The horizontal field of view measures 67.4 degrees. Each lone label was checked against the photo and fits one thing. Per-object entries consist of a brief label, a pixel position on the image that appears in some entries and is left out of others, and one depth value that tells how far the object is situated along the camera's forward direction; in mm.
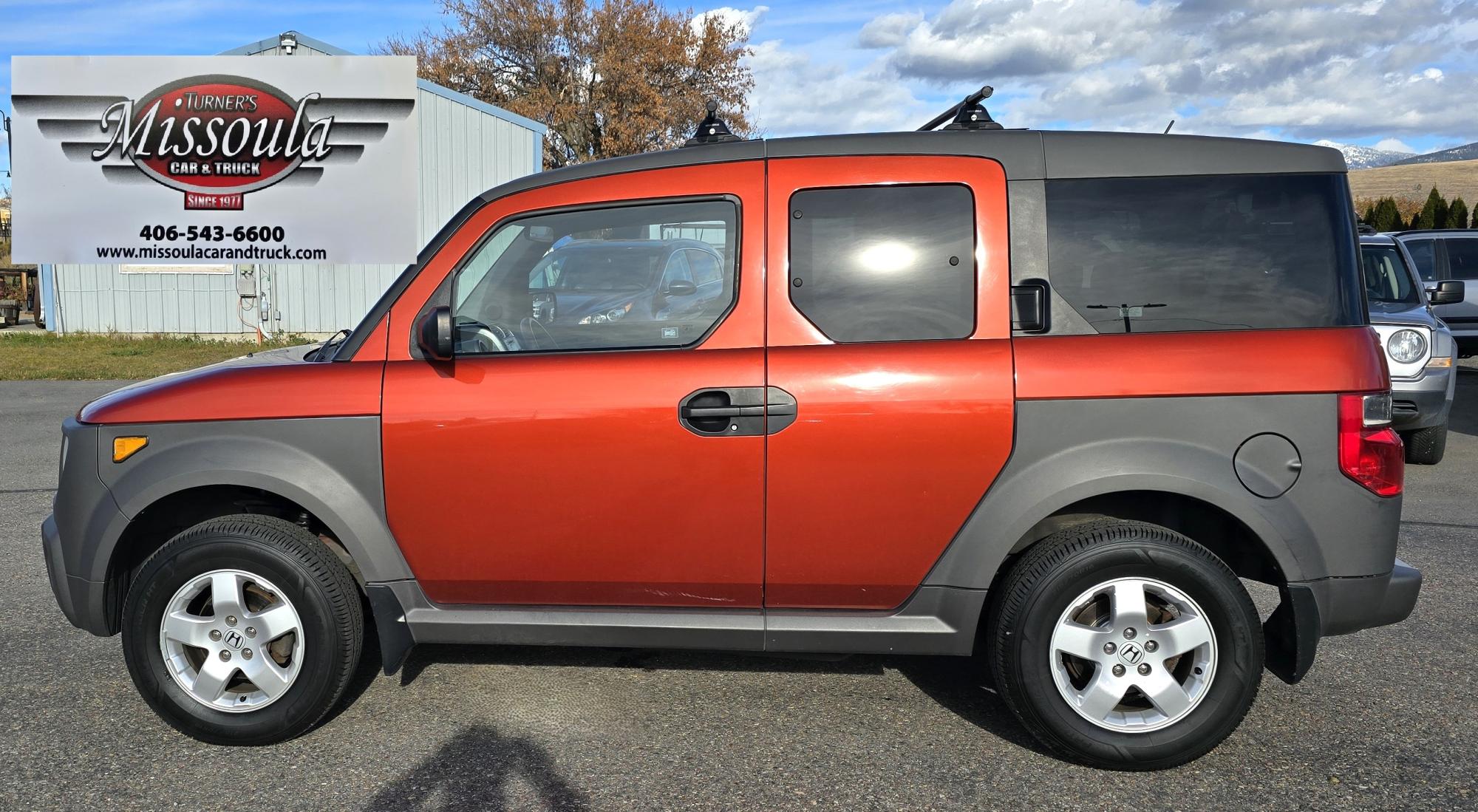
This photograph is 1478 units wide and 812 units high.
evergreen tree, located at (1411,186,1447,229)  30766
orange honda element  3279
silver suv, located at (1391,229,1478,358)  13367
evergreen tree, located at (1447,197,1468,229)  29953
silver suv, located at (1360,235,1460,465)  8227
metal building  19984
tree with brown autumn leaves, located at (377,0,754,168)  37719
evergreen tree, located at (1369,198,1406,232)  31750
